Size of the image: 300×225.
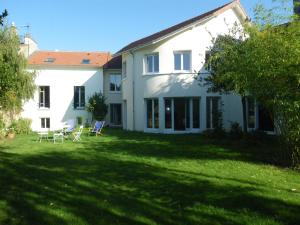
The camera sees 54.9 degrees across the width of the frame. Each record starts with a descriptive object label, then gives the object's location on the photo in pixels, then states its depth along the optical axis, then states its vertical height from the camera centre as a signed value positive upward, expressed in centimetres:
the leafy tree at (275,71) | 810 +122
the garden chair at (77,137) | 1539 -117
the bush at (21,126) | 2049 -73
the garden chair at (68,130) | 1673 -85
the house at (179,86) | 1887 +186
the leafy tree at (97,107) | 2462 +66
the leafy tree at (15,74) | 2001 +306
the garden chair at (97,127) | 1837 -79
